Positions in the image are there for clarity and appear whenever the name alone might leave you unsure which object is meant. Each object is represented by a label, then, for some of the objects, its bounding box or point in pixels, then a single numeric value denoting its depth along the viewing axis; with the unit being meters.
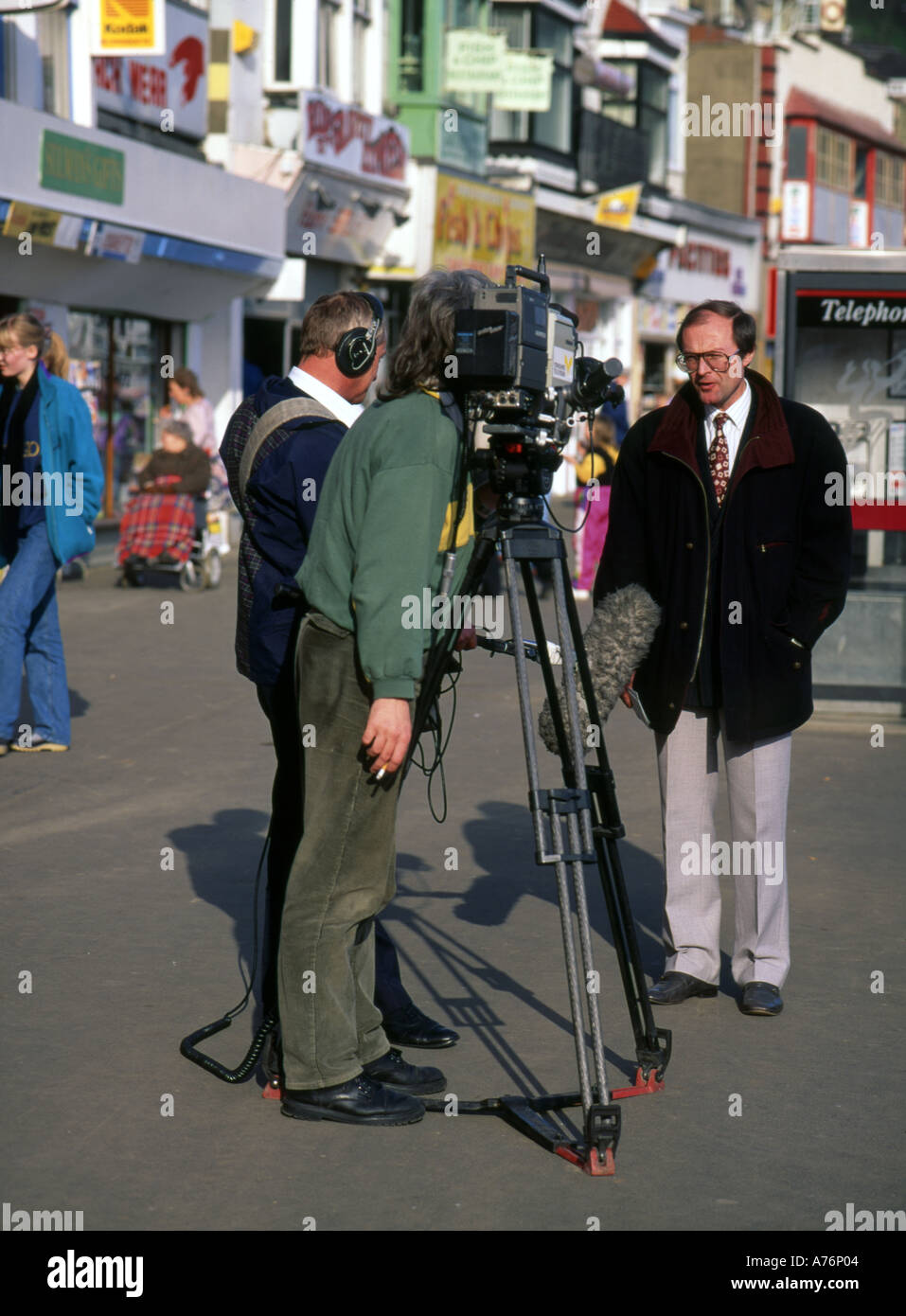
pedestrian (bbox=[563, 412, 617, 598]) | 16.47
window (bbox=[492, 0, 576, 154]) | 31.62
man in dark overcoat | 5.34
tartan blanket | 16.44
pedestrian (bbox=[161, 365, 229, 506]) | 17.55
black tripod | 4.12
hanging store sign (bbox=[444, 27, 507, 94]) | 25.88
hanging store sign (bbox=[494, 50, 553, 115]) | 25.95
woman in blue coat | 8.81
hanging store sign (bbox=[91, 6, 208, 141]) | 19.03
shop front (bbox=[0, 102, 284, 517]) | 16.70
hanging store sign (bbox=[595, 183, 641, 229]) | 34.16
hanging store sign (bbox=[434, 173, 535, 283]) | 26.92
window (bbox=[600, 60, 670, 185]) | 37.81
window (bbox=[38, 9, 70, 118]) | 17.89
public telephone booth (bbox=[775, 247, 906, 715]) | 10.38
